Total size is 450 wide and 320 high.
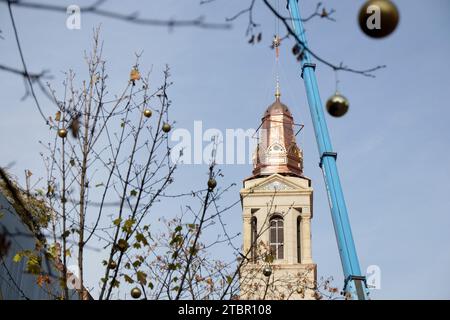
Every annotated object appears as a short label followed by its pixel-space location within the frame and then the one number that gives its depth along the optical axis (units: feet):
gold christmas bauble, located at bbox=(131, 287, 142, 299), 40.57
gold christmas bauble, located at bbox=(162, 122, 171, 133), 45.08
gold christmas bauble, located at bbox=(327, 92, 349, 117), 24.31
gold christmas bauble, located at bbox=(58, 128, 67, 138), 41.83
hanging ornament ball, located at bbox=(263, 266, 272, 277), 51.89
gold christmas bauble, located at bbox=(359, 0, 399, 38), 20.68
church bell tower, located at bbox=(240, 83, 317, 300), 258.74
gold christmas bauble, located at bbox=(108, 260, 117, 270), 40.09
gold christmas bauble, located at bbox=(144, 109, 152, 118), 46.80
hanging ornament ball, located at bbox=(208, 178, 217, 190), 43.62
